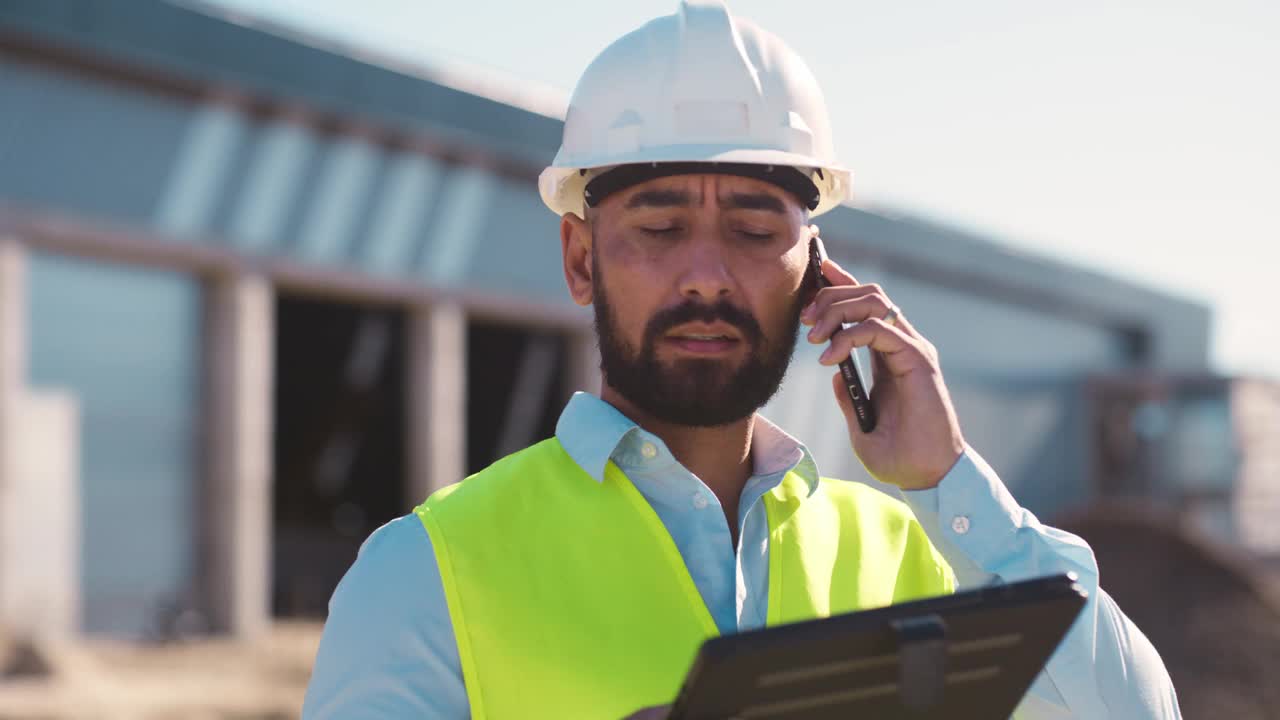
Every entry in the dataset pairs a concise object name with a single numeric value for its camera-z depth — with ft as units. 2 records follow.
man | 5.54
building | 41.96
